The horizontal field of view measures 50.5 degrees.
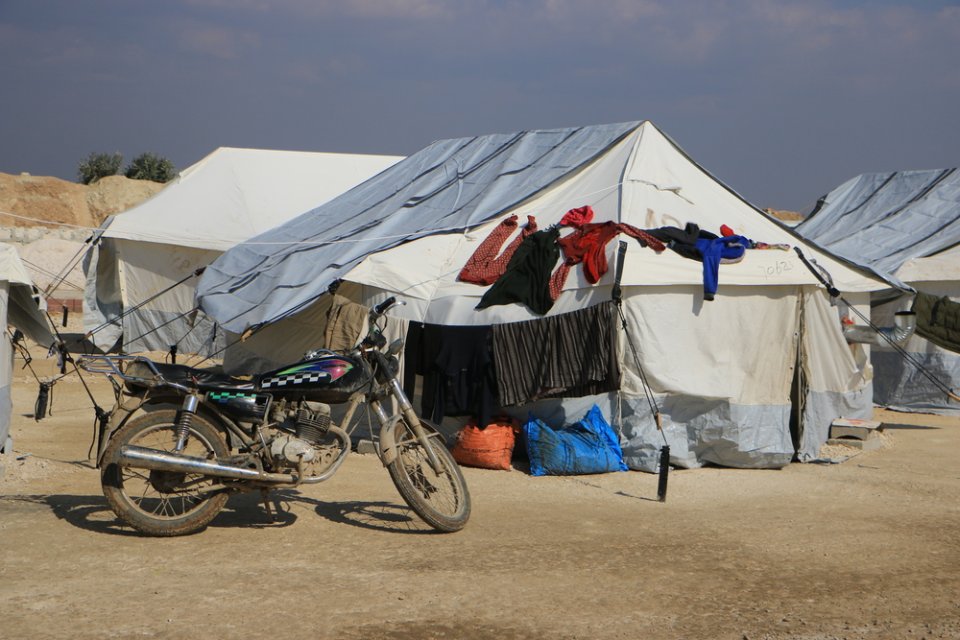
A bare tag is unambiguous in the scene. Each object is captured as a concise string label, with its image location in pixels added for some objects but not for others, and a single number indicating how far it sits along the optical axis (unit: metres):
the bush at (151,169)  48.59
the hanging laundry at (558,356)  8.11
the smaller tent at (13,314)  7.04
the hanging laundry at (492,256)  8.98
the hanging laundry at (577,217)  8.99
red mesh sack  8.12
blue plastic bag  7.93
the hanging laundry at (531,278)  8.52
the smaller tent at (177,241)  15.95
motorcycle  5.49
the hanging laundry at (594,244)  8.33
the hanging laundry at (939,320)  11.10
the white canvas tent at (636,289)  8.24
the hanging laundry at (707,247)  8.30
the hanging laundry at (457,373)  8.35
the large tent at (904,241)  12.72
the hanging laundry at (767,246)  8.84
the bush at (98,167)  49.81
